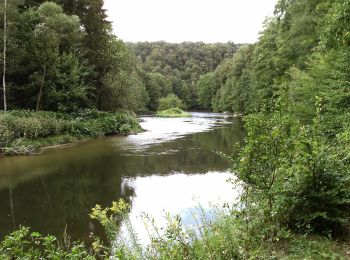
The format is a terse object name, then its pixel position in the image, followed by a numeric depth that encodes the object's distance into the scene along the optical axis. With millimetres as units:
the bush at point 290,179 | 5082
